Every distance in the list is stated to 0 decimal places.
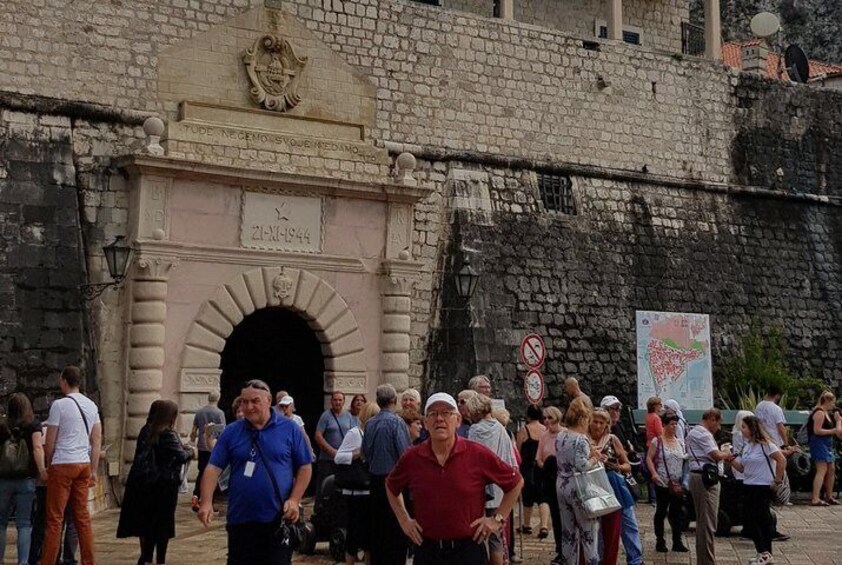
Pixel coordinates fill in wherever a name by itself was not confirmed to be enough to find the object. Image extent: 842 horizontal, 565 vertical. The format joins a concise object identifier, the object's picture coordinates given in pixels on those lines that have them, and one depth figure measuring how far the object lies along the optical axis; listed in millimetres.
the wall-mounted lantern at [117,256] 14906
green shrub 21203
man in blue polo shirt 7211
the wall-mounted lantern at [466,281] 17047
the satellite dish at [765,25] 25922
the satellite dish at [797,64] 28656
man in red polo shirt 6656
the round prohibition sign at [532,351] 15086
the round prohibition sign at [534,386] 14773
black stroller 11195
